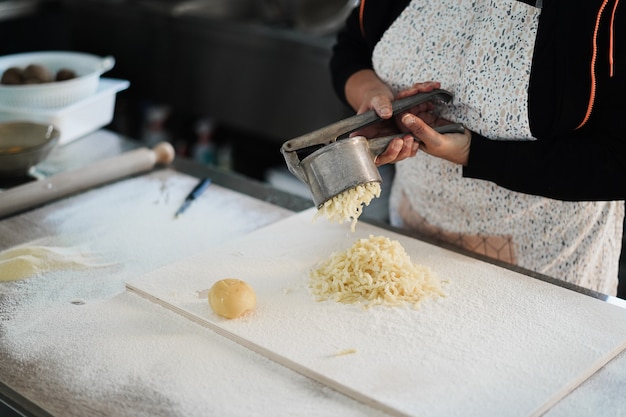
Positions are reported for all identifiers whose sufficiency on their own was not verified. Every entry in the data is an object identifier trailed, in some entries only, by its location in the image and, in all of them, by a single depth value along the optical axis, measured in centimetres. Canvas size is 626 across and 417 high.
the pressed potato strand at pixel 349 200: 126
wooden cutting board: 106
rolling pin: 163
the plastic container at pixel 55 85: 196
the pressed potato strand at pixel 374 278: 129
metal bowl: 176
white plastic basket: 194
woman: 137
